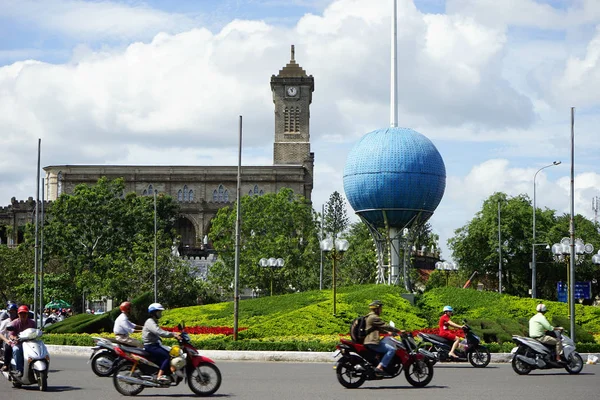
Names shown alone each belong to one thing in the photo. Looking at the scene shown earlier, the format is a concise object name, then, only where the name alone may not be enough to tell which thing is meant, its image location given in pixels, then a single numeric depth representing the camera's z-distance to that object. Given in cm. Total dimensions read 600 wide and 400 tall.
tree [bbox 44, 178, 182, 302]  6038
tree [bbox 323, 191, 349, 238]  11175
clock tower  12175
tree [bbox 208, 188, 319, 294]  6303
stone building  11638
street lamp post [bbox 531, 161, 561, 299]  5741
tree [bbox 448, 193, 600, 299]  7144
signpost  6644
